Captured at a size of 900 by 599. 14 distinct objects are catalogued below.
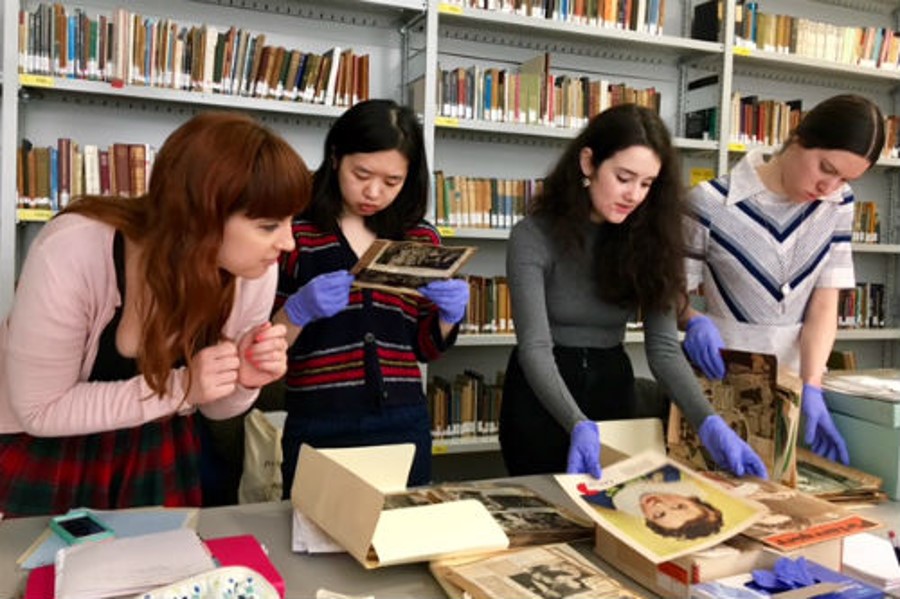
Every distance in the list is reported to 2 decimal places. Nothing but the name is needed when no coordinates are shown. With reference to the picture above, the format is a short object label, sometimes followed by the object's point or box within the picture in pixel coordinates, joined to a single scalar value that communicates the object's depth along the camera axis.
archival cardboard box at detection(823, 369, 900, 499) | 1.39
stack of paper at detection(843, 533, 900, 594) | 0.96
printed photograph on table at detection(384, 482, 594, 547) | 1.08
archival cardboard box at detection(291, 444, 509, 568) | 0.93
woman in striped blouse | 1.67
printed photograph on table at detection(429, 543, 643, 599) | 0.89
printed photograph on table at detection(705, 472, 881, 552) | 1.00
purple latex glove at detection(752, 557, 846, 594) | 0.90
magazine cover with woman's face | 0.95
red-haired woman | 1.06
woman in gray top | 1.56
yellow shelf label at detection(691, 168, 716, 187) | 3.54
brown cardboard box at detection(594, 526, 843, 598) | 0.91
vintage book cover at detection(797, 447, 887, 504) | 1.34
